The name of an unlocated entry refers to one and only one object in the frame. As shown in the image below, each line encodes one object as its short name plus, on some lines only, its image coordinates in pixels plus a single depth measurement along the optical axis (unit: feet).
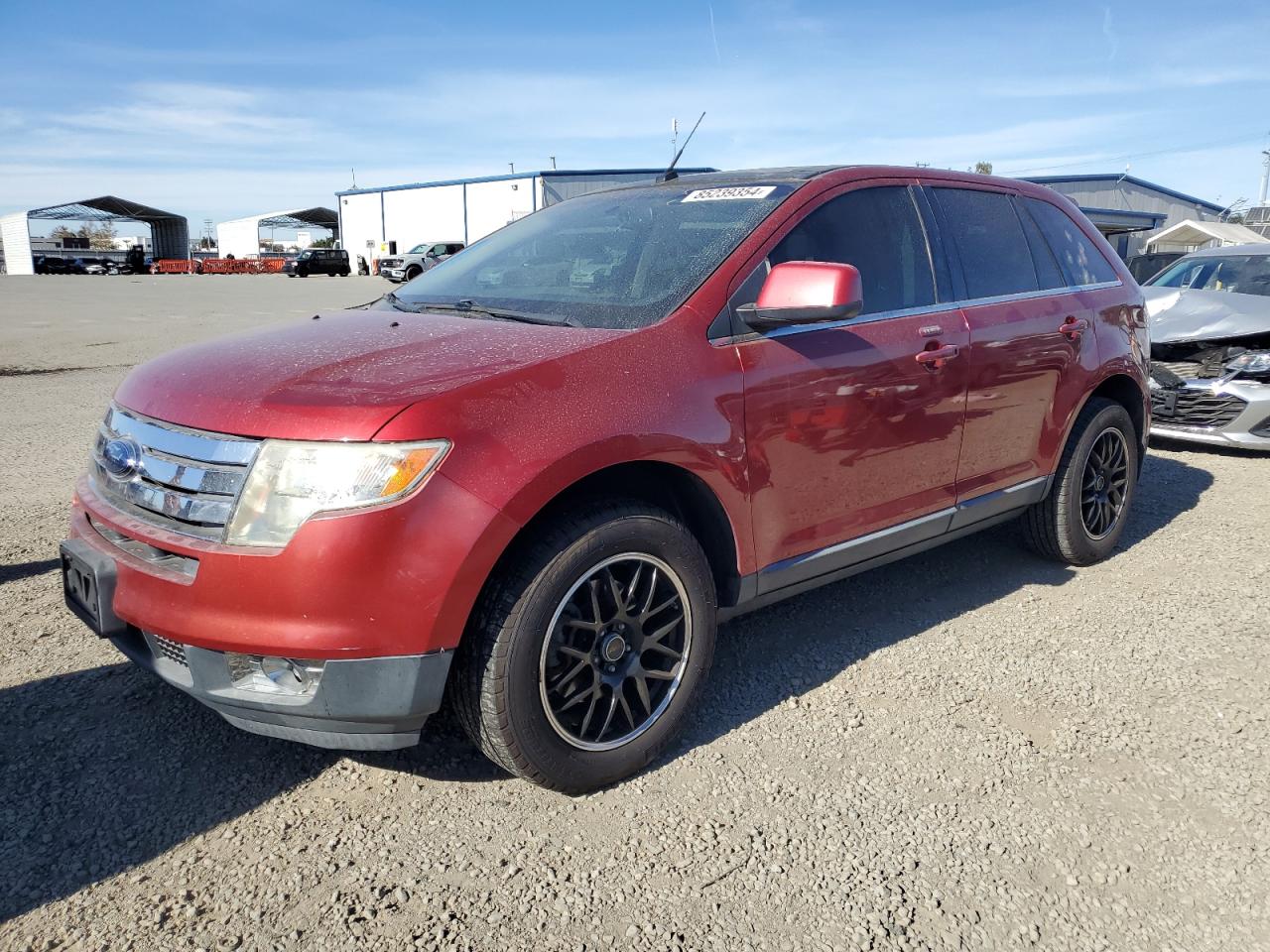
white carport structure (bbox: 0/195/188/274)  200.44
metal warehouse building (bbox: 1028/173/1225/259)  125.49
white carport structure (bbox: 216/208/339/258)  242.37
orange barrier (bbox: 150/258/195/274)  196.65
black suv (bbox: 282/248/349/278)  156.46
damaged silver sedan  22.70
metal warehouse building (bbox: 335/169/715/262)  145.89
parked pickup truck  123.85
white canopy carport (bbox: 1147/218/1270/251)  99.14
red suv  7.30
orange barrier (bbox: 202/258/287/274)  189.47
